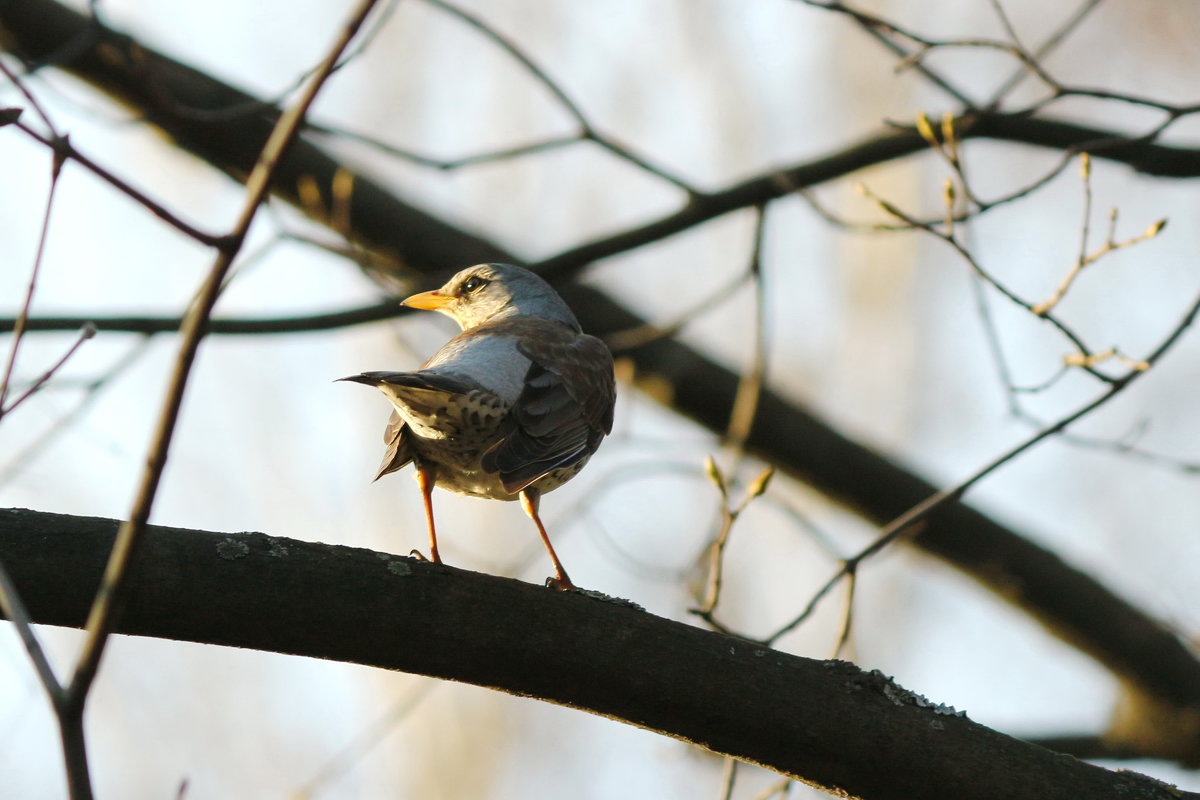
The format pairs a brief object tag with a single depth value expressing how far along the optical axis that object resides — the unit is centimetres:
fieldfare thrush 895
